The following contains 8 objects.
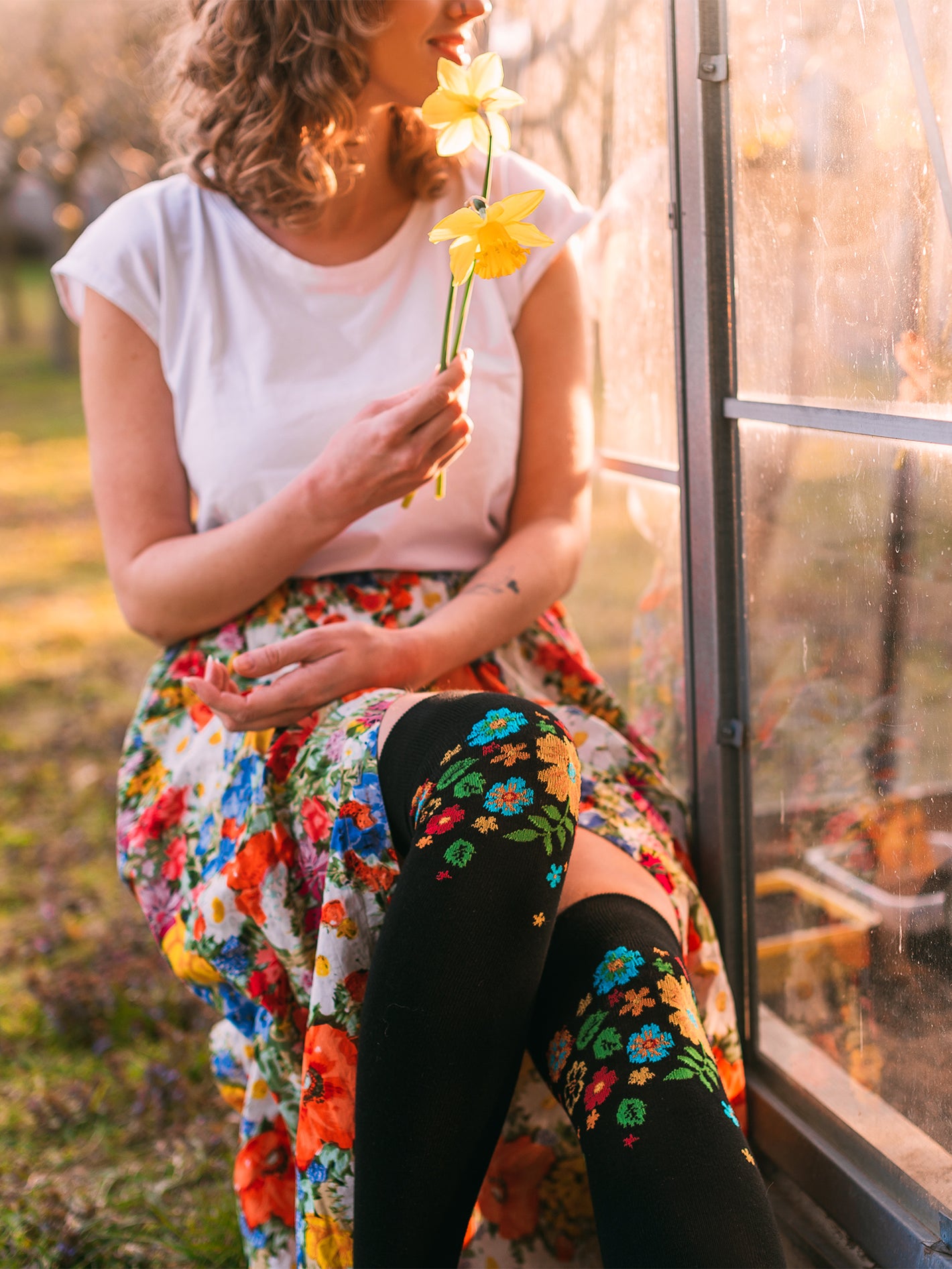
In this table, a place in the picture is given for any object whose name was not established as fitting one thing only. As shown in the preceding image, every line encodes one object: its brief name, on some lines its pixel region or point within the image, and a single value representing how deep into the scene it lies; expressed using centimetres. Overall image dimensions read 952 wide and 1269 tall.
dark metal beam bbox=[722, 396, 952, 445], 87
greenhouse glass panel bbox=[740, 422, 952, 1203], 92
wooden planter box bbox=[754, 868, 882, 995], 105
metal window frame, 103
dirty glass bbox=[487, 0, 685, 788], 132
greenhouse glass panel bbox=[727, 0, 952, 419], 85
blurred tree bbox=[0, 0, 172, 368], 498
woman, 80
